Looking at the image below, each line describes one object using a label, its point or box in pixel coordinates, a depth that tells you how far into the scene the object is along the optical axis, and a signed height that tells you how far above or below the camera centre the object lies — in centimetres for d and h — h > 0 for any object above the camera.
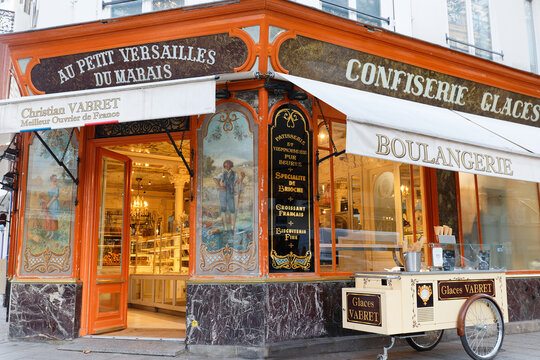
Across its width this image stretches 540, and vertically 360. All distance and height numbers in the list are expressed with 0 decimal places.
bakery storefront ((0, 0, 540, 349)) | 628 +132
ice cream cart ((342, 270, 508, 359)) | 558 -67
